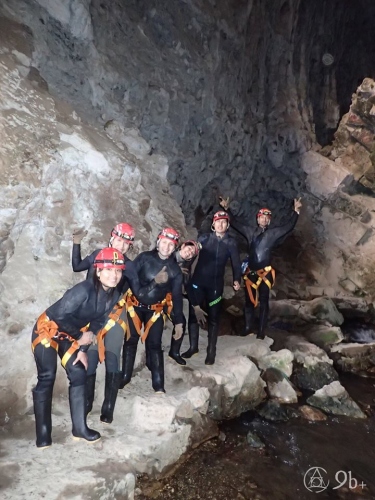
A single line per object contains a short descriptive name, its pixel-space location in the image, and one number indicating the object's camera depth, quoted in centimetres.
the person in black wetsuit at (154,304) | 584
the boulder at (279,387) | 757
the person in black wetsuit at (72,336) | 451
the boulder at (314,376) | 828
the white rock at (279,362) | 802
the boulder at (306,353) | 873
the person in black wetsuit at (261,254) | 846
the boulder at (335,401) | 740
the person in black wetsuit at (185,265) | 625
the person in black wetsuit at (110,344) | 523
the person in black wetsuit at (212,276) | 719
